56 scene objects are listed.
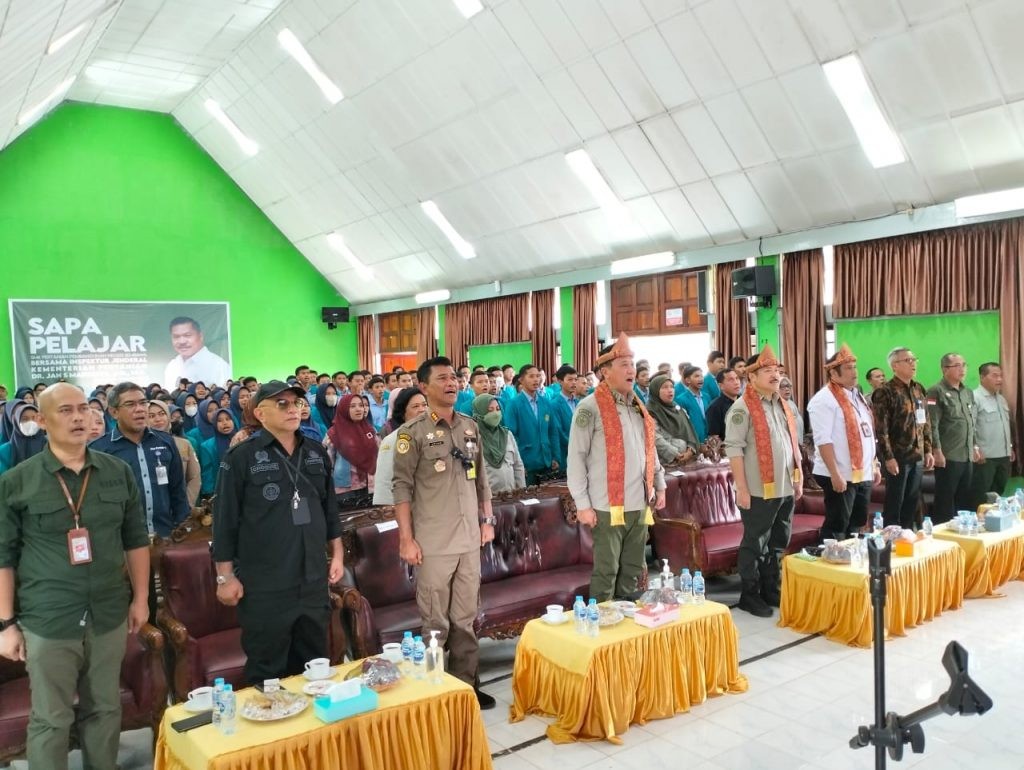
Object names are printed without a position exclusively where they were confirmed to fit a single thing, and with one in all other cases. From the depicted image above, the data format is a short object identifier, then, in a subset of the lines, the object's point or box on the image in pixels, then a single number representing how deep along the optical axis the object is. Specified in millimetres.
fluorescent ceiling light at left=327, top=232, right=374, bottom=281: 14477
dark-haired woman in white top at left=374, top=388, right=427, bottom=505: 4438
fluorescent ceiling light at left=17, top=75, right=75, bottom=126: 10689
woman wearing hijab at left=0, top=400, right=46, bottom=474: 5902
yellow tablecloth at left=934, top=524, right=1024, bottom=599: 5016
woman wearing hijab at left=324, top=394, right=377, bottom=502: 6059
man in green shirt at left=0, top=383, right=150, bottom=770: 2604
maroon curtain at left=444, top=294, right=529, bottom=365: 12469
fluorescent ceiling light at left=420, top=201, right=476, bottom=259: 11671
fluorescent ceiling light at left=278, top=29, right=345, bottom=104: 10421
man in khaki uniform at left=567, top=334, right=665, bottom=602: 3990
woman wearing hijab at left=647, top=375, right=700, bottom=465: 6391
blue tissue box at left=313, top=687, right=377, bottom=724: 2488
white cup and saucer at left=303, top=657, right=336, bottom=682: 2797
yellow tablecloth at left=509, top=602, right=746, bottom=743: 3281
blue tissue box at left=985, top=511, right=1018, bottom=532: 5176
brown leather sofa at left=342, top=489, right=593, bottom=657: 3848
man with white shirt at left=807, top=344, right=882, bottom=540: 5141
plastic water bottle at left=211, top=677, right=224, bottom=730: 2463
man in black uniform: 2883
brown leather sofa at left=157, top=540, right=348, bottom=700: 3352
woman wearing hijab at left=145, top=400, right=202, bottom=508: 5023
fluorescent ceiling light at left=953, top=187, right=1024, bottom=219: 6590
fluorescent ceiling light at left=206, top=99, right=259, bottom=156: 13180
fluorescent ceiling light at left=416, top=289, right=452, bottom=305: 13578
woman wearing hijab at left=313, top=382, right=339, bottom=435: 8422
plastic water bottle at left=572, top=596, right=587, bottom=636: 3383
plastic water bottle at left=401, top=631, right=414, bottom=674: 2971
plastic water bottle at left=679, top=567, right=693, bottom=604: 3824
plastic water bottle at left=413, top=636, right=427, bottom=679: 2926
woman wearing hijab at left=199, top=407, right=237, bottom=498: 6645
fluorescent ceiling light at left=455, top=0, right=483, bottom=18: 8039
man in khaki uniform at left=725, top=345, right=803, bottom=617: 4645
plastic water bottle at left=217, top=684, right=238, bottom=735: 2447
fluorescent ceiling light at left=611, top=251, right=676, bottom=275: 9570
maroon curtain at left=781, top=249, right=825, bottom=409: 8445
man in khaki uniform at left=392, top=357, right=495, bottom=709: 3496
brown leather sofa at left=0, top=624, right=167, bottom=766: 3088
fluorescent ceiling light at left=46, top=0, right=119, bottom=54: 6533
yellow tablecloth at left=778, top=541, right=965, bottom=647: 4336
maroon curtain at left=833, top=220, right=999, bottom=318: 7070
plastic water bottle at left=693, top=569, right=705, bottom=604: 3789
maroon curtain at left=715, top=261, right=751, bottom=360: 9156
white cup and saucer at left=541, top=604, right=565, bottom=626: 3523
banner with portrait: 12844
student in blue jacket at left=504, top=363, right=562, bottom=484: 7043
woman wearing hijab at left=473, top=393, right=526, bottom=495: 5688
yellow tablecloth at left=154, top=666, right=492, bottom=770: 2363
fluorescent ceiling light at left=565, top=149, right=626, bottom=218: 9164
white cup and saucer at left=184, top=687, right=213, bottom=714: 2592
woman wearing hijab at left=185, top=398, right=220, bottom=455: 7402
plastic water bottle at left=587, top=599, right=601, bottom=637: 3354
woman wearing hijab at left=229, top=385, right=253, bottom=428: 7652
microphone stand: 1425
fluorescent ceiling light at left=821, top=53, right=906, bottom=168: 6590
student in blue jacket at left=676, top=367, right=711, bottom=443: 7434
